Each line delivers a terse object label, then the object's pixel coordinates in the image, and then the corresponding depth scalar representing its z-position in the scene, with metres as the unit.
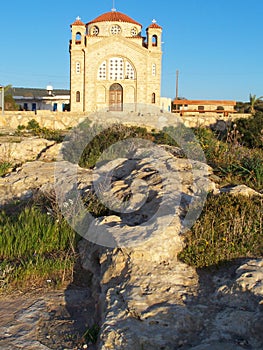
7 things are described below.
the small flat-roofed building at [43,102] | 54.28
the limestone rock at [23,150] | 9.90
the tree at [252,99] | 42.86
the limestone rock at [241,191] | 5.44
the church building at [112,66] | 40.44
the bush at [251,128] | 13.34
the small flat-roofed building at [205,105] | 43.86
